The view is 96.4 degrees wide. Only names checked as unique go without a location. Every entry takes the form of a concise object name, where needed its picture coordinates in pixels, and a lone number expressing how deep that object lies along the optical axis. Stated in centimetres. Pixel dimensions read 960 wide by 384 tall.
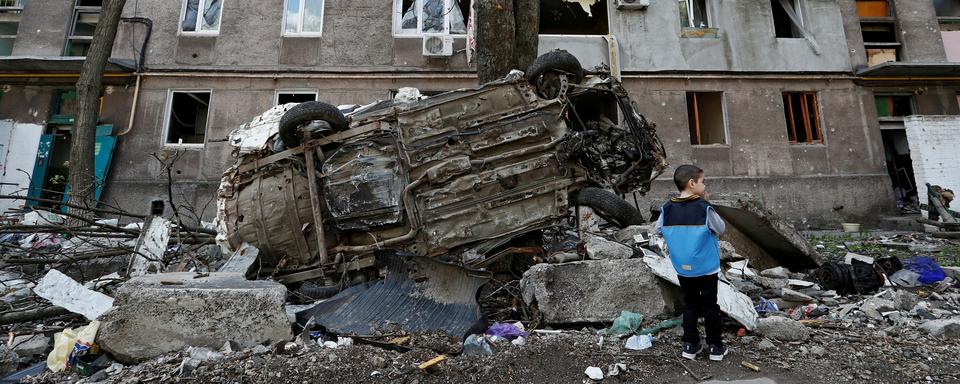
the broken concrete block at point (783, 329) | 309
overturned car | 433
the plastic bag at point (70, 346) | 284
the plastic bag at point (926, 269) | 446
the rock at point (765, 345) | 294
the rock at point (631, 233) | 435
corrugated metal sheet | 340
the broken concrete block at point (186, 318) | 286
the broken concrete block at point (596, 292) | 336
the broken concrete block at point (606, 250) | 402
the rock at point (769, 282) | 438
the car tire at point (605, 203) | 443
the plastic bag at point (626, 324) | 318
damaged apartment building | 984
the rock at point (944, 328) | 312
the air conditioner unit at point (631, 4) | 1073
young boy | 279
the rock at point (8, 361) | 299
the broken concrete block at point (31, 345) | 315
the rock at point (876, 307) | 358
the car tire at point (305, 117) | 433
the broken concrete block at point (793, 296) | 392
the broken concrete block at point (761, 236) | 476
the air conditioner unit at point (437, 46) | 1027
